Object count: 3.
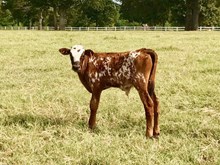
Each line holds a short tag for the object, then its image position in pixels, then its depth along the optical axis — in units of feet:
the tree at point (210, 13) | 196.37
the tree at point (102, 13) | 242.17
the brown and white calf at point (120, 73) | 20.79
